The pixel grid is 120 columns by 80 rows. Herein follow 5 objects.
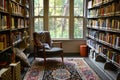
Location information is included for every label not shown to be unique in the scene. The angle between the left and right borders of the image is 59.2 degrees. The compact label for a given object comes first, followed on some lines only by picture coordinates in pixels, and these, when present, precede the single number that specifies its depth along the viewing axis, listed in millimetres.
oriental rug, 2343
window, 3903
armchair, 2998
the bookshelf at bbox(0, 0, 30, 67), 2021
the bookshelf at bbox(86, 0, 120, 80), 2277
